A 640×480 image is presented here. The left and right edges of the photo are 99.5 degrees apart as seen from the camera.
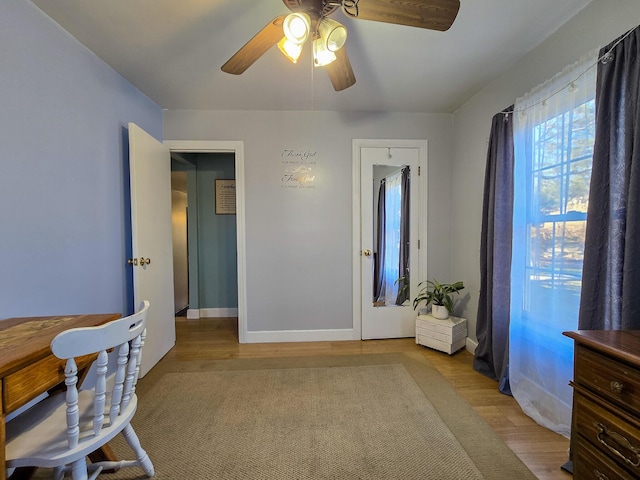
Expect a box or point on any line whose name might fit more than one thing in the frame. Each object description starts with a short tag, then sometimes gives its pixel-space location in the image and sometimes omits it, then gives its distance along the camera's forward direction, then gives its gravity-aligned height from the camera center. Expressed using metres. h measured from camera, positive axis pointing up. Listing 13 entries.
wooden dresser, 0.85 -0.59
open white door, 2.07 -0.07
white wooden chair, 0.86 -0.70
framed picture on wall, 3.69 +0.45
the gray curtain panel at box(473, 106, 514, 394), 1.92 -0.11
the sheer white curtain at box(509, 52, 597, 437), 1.44 -0.01
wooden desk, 0.79 -0.42
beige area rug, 1.28 -1.12
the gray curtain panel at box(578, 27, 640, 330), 1.13 +0.14
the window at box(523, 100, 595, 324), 1.43 +0.14
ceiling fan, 1.09 +0.90
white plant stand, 2.43 -0.94
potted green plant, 2.52 -0.65
